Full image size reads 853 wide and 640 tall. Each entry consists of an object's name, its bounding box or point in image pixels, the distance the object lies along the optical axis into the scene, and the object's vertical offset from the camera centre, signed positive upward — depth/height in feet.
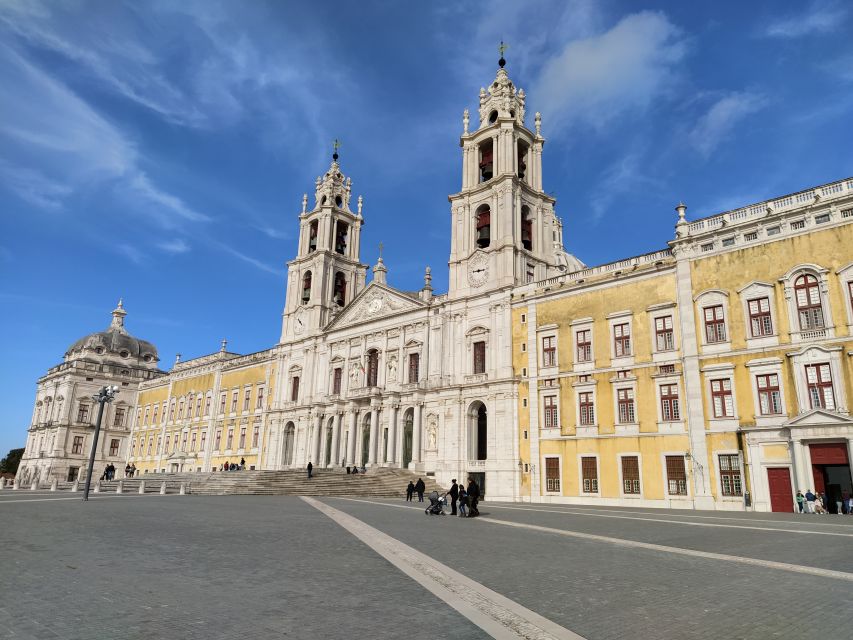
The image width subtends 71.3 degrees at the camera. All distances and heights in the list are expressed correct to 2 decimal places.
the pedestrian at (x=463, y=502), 76.84 -3.27
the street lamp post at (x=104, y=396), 104.57 +12.42
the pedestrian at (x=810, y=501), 83.10 -2.11
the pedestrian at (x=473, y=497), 77.08 -2.56
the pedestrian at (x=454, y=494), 79.29 -2.31
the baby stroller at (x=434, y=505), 78.12 -3.76
